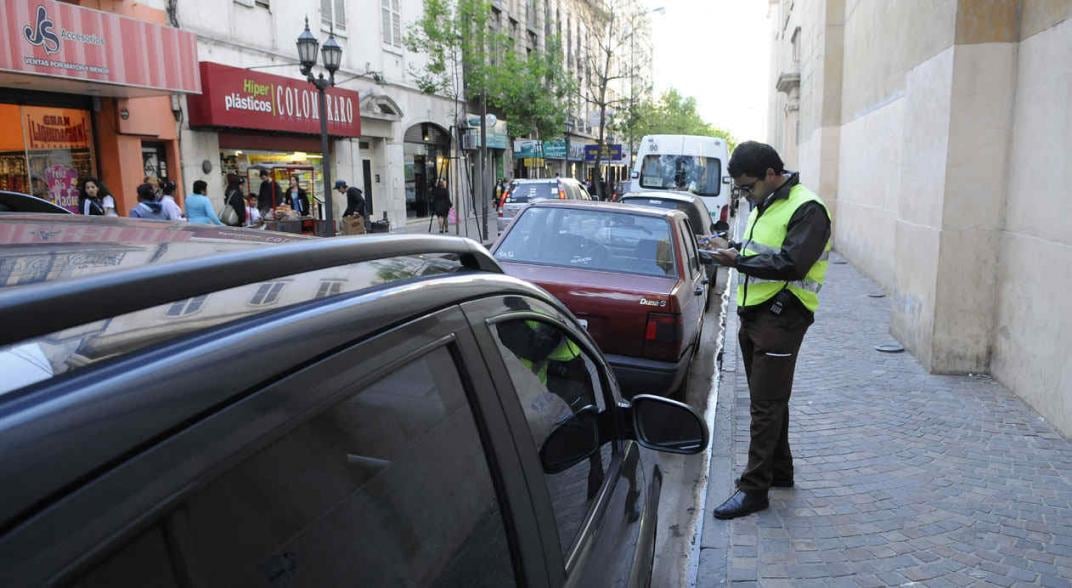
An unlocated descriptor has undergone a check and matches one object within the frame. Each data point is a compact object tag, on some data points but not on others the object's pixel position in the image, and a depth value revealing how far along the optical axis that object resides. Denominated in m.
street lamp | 12.93
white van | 18.72
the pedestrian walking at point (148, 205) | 10.62
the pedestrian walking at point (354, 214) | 14.32
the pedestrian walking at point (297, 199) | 18.12
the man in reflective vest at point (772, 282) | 3.90
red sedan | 5.57
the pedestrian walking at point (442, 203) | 21.98
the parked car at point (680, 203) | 12.76
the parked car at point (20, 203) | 2.35
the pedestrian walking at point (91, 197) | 10.88
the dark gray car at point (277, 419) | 0.76
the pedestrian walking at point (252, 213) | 15.32
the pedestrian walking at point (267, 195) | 18.12
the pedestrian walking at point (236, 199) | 14.59
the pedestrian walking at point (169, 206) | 11.65
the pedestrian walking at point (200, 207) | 11.84
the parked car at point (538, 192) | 18.05
